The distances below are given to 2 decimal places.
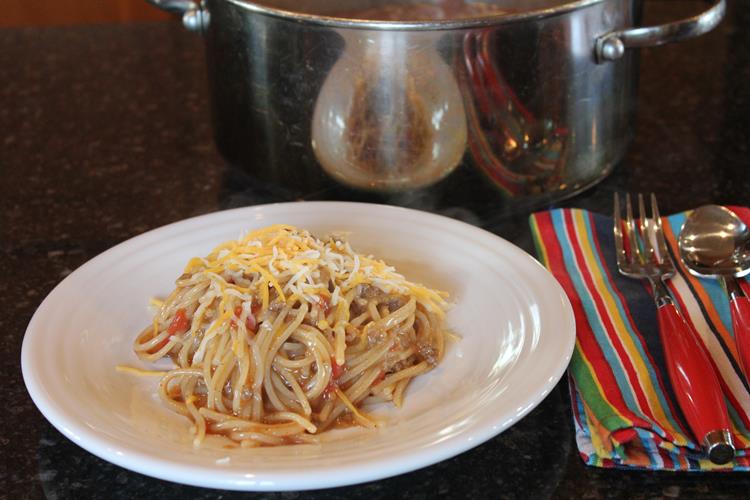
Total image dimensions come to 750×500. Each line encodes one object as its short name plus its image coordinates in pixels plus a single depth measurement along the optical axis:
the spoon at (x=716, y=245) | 1.22
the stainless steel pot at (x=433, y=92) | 1.24
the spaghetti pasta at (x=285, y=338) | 1.00
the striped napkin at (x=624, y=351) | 0.92
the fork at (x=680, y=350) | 0.90
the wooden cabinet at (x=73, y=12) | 2.93
